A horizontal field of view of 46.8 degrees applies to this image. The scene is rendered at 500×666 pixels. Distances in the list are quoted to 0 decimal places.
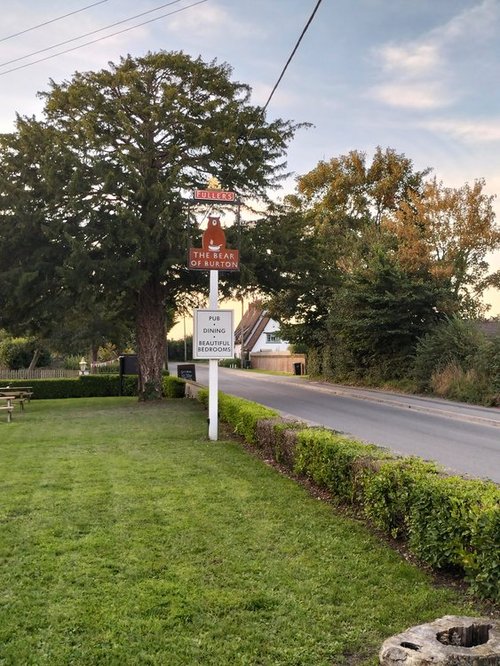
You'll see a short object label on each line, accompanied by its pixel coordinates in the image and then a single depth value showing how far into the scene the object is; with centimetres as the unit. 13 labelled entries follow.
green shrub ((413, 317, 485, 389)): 2214
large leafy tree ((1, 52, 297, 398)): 1817
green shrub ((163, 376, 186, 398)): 2300
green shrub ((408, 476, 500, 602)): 381
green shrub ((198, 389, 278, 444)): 1037
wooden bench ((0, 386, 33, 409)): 1938
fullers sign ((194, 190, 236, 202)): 1127
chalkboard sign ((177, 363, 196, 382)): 3033
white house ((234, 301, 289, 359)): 6912
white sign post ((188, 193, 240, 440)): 1152
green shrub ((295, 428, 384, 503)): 607
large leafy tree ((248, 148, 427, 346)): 2120
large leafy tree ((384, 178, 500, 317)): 3161
